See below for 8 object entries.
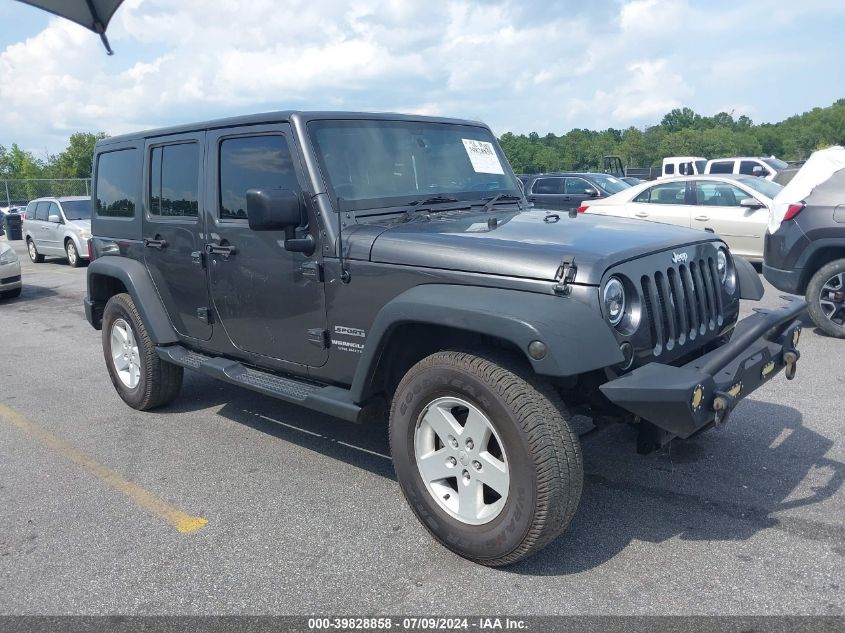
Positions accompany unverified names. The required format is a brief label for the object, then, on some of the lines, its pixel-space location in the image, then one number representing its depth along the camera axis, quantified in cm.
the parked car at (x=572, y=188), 1625
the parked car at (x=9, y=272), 1164
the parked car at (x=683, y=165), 2594
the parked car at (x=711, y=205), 1051
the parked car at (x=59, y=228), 1602
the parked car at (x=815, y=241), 684
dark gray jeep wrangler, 291
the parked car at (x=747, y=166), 2219
